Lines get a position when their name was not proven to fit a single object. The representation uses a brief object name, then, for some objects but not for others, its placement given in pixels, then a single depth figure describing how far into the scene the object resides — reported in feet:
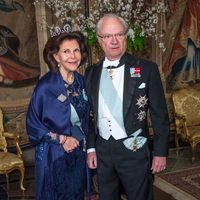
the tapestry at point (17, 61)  15.10
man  7.34
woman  7.67
